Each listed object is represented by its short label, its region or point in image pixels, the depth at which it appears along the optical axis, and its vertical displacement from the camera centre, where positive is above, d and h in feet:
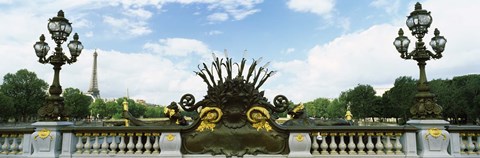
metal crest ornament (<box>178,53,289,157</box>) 27.86 -1.79
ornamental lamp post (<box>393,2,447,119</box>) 27.99 +3.84
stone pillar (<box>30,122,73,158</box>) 28.25 -2.91
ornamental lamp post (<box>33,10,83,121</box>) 29.84 +4.12
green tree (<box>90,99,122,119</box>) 358.39 -5.54
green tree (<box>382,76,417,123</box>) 179.22 +3.57
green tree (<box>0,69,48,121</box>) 208.95 +8.35
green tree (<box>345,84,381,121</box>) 253.65 -0.09
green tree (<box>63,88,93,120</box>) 265.13 +2.21
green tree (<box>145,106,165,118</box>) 473.71 -12.85
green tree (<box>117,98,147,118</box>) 388.33 -5.72
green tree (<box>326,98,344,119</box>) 308.81 -6.43
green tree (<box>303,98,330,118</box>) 426.92 -5.85
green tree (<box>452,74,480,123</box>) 159.94 +1.45
